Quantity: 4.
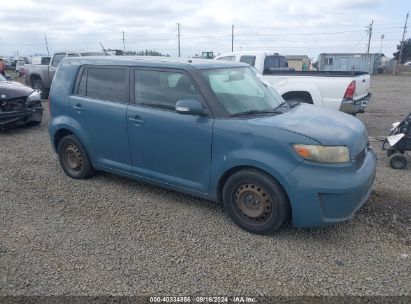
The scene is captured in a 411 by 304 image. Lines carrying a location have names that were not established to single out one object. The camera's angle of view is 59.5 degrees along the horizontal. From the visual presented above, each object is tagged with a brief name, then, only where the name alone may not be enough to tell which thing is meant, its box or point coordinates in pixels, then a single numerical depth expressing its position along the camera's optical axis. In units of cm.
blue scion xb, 334
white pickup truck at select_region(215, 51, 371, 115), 749
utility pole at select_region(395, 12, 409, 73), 4368
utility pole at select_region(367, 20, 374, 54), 6141
